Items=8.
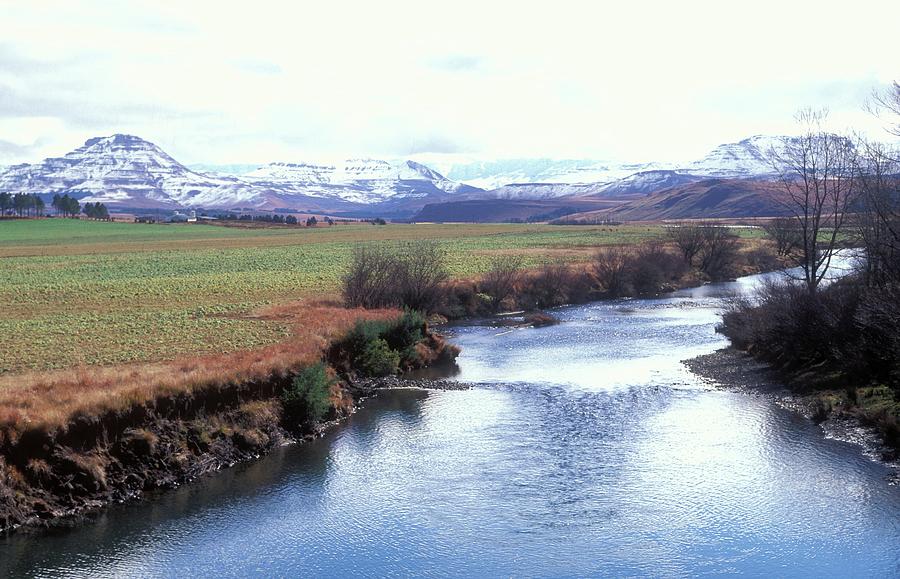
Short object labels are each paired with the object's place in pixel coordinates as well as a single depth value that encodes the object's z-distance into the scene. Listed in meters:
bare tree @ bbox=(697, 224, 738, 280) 94.75
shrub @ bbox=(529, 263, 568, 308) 72.50
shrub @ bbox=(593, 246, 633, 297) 80.12
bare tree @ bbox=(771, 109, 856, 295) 47.03
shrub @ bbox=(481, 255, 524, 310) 69.74
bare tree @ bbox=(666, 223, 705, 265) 96.25
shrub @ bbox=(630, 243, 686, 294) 82.25
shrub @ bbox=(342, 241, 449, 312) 58.41
